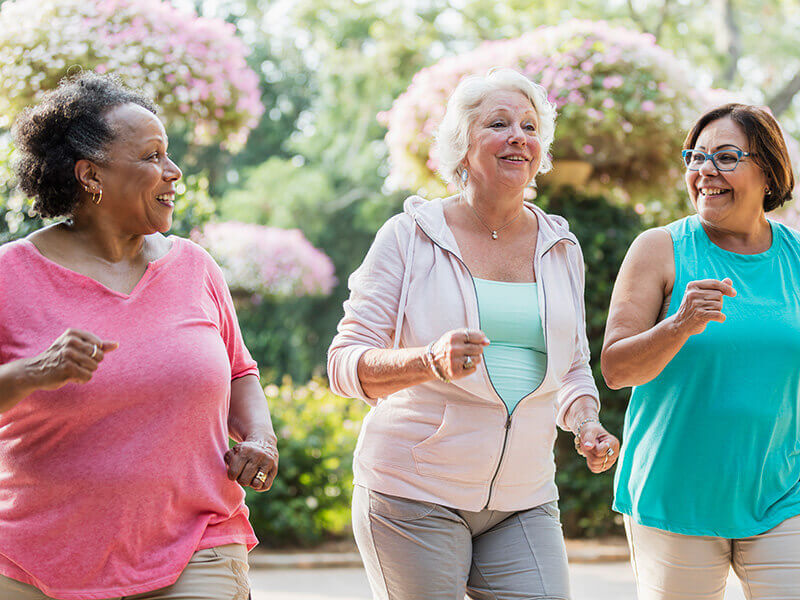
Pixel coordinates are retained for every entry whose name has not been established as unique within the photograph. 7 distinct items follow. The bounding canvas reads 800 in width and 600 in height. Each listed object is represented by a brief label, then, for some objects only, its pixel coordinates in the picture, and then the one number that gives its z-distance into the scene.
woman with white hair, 2.42
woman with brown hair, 2.56
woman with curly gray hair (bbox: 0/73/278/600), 2.10
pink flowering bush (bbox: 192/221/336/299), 12.04
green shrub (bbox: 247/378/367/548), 6.36
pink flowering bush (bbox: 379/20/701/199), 6.21
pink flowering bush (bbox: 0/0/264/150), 5.44
